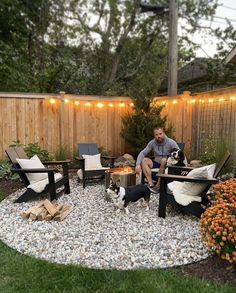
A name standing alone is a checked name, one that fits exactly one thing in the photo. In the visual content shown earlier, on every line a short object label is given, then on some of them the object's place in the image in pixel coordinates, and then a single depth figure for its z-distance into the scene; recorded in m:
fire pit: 4.22
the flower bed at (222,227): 2.17
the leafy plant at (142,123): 6.44
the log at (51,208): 3.36
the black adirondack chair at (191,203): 3.18
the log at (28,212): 3.39
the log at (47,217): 3.33
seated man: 4.56
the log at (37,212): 3.35
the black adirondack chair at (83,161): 4.91
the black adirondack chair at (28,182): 3.83
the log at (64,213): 3.33
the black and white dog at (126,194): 3.53
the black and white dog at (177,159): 4.41
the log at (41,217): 3.34
